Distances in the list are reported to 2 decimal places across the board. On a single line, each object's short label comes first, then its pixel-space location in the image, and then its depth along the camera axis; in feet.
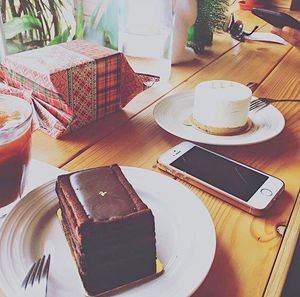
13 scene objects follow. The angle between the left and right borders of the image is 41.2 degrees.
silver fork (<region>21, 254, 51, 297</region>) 1.20
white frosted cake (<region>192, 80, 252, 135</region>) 2.21
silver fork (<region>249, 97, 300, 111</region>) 2.60
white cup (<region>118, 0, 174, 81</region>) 3.15
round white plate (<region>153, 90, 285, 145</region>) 2.19
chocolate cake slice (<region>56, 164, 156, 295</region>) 1.21
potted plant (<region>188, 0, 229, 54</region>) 3.64
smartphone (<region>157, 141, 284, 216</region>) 1.76
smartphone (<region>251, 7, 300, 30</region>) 3.62
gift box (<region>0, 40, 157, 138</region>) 2.15
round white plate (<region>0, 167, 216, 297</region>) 1.26
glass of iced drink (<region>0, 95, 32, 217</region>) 1.52
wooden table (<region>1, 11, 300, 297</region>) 1.47
